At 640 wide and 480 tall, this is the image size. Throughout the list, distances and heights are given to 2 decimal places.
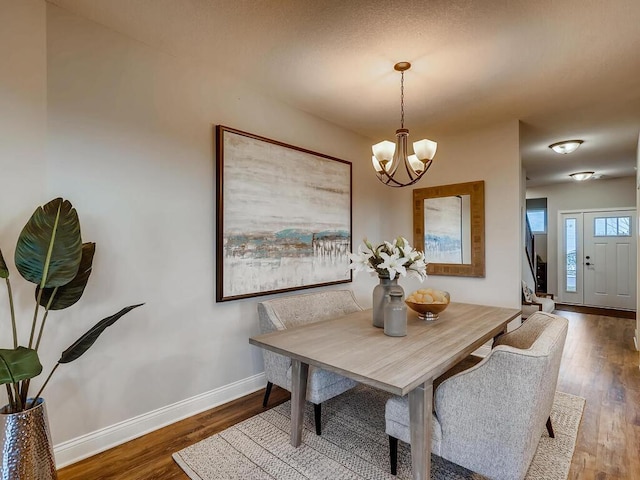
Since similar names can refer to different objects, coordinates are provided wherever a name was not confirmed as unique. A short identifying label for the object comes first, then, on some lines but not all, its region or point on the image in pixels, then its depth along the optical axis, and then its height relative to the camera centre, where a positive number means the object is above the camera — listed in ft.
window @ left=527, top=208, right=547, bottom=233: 26.53 +1.63
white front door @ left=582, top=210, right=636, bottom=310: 20.54 -1.28
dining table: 4.79 -1.82
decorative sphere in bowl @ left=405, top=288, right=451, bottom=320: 7.50 -1.39
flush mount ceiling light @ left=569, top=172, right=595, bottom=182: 19.45 +3.71
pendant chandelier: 8.14 +2.16
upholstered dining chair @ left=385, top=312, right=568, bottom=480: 4.42 -2.40
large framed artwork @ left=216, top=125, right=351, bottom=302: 8.80 +0.72
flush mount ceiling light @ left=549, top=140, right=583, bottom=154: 13.80 +3.85
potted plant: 4.91 -0.86
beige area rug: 6.05 -4.15
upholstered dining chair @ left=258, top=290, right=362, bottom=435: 7.07 -1.97
